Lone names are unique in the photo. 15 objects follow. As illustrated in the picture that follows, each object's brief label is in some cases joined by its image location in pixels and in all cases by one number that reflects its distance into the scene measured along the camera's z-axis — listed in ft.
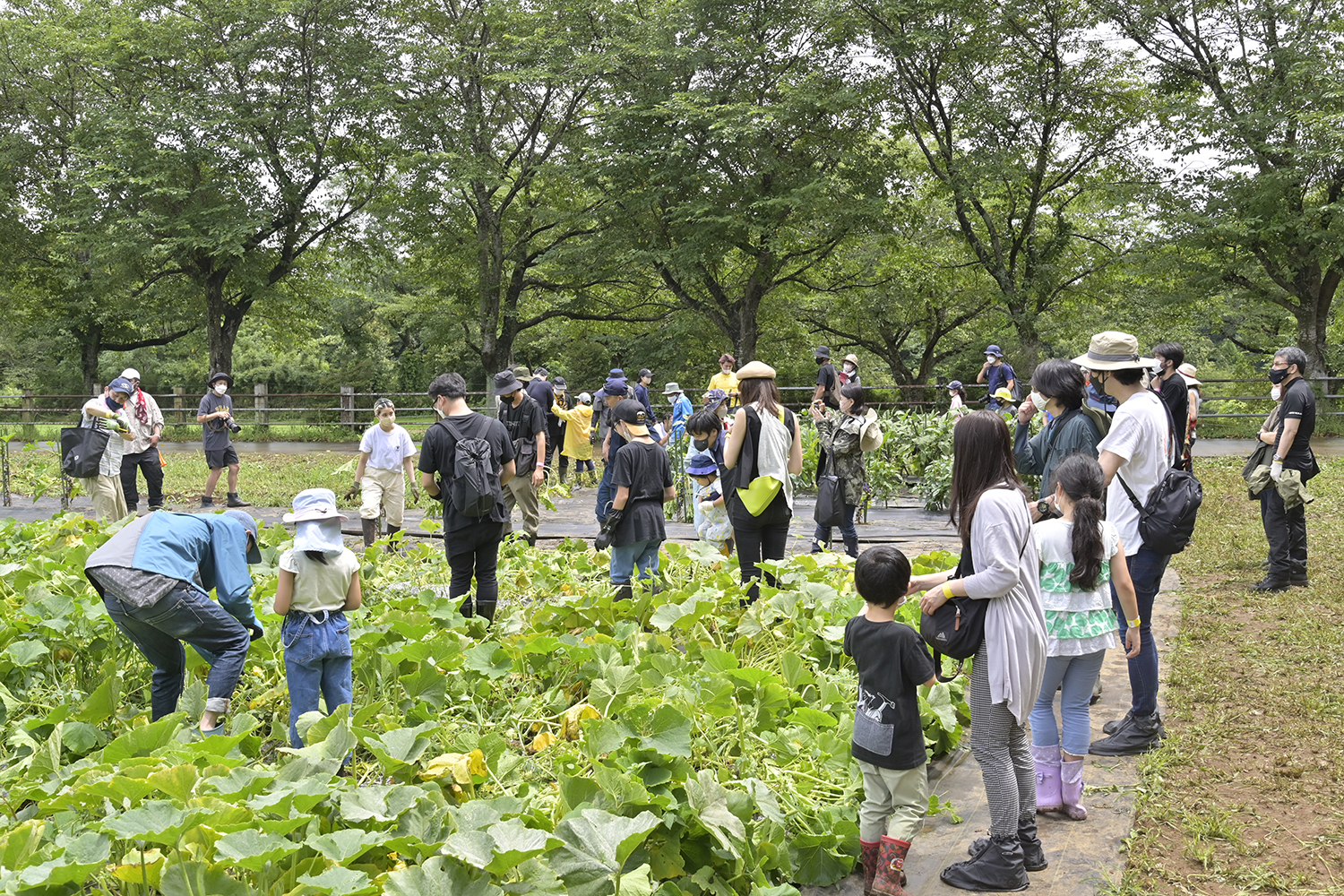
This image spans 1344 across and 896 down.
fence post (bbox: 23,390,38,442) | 78.77
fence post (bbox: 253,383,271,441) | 85.81
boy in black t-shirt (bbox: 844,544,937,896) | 10.94
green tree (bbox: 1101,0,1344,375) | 61.52
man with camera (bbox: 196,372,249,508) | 38.78
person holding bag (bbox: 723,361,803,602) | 20.08
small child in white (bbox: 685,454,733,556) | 24.89
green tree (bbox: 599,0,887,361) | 65.92
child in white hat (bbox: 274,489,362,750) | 13.47
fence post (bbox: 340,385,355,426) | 84.76
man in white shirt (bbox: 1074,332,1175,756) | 14.67
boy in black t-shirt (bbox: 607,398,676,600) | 20.77
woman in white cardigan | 11.07
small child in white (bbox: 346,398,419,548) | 30.07
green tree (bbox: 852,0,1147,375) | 67.36
